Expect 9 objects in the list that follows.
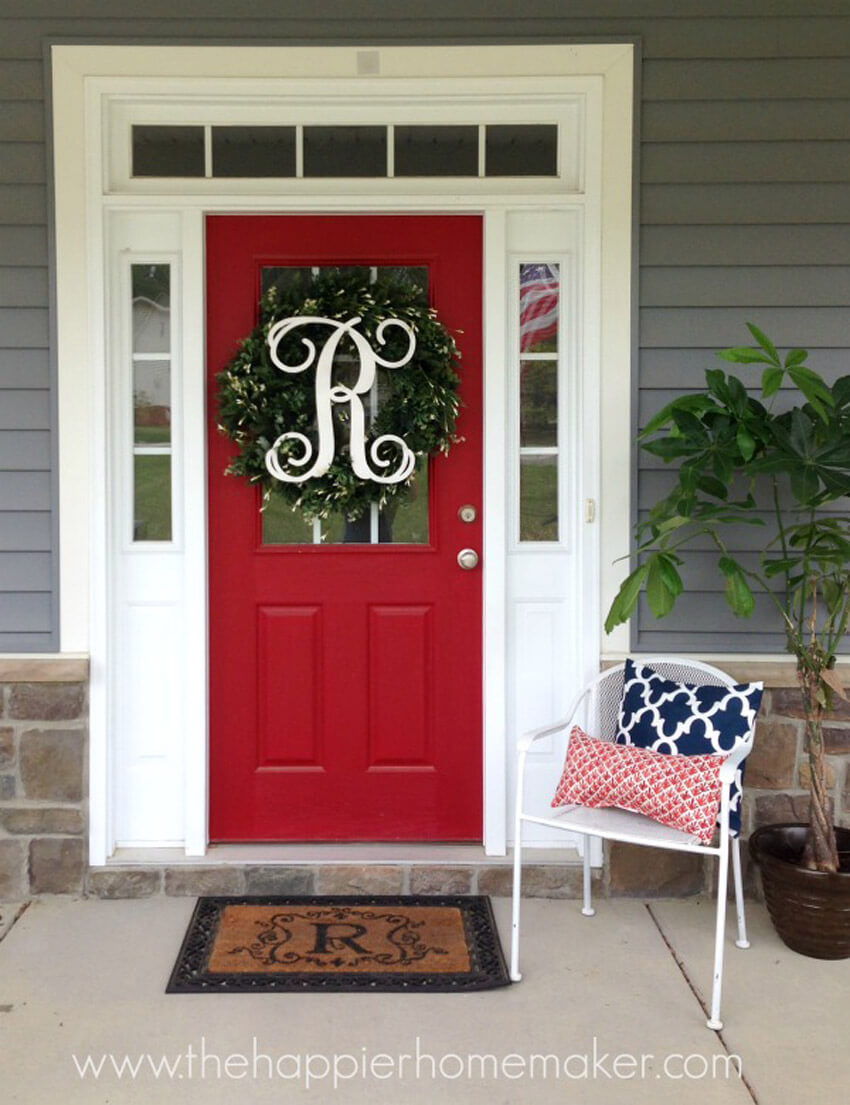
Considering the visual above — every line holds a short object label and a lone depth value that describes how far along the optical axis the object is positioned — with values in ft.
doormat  9.20
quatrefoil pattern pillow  9.71
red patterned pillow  9.09
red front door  11.35
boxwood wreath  10.96
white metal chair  8.86
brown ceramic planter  9.53
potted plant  9.28
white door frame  10.75
